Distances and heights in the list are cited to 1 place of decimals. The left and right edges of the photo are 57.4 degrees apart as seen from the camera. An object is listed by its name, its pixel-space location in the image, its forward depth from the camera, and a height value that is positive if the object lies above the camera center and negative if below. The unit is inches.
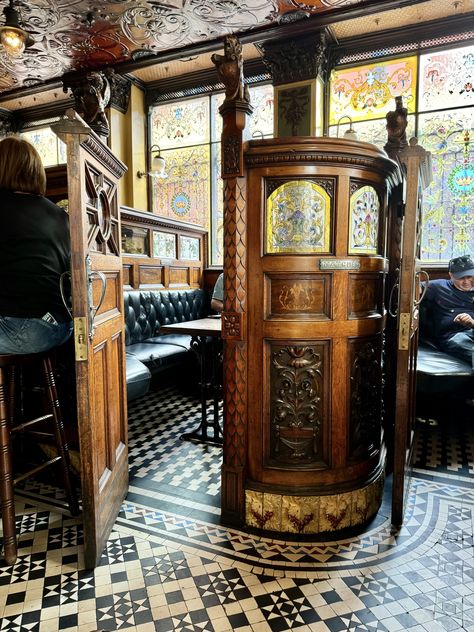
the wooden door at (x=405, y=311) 75.6 -7.4
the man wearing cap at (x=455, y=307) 146.5 -13.5
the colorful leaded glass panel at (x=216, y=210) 262.1 +36.9
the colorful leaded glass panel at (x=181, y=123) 268.4 +93.4
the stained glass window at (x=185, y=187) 267.3 +52.9
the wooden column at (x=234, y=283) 75.3 -2.3
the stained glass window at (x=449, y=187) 205.0 +39.5
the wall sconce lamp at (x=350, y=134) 164.4 +52.4
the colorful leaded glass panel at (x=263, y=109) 248.2 +93.2
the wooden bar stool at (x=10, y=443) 73.1 -31.7
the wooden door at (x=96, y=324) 64.2 -9.1
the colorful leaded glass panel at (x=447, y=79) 205.9 +92.3
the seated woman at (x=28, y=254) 75.1 +3.1
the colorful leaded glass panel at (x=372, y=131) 223.0 +72.2
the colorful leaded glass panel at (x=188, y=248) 226.7 +12.3
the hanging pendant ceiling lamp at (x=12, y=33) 182.4 +100.4
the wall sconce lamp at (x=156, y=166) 259.3 +63.3
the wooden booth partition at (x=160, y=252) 184.7 +9.0
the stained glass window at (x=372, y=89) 217.5 +93.3
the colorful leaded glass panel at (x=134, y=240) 181.0 +13.3
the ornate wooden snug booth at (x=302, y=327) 77.0 -10.4
